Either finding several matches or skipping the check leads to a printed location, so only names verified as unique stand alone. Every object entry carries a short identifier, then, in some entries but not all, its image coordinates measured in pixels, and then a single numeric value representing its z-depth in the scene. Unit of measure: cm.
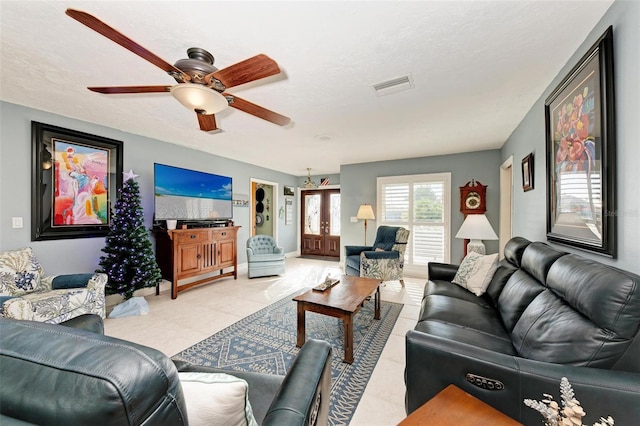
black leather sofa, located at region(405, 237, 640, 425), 96
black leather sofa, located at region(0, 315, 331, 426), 44
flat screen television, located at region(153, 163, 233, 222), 378
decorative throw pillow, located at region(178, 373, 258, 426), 69
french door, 714
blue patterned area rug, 182
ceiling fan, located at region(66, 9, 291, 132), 131
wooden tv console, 369
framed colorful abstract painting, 284
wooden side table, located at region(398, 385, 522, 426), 91
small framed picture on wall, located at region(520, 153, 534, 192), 263
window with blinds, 482
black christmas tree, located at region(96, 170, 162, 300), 316
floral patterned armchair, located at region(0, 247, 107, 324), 214
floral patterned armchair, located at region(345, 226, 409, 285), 381
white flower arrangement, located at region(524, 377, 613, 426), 60
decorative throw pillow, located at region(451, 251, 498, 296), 240
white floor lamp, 514
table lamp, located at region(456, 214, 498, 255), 309
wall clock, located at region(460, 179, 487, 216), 452
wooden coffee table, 209
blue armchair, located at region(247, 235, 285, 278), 466
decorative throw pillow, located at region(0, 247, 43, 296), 234
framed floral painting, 136
